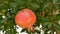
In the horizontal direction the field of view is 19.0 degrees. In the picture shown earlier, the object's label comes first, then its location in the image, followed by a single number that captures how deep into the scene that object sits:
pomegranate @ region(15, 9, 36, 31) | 0.69
